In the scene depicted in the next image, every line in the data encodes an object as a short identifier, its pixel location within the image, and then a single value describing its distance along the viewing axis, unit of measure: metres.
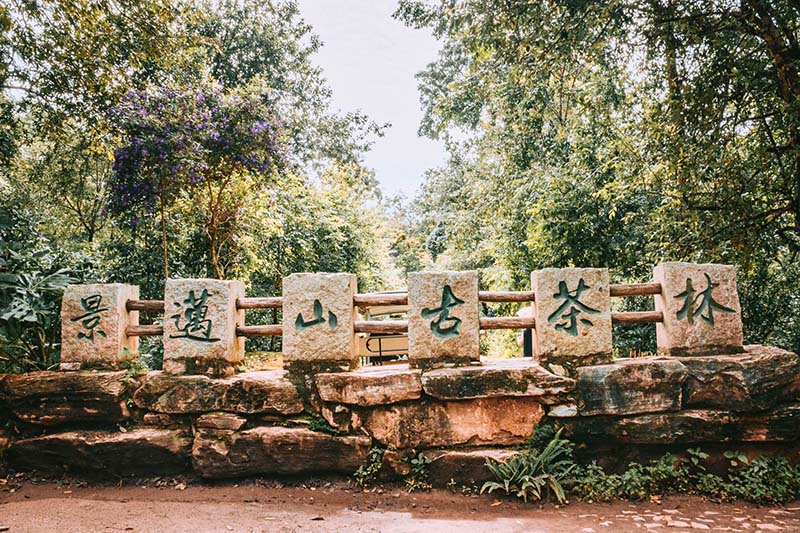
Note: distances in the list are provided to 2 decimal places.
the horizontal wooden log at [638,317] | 4.38
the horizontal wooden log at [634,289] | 4.41
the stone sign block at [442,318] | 4.33
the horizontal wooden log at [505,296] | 4.33
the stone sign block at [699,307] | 4.36
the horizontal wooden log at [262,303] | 4.54
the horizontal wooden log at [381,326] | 4.43
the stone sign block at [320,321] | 4.39
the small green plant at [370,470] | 4.15
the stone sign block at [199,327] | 4.47
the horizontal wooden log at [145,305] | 4.60
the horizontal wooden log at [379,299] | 4.43
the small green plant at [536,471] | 3.88
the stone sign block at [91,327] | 4.57
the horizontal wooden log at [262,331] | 4.57
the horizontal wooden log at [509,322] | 4.36
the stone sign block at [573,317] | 4.30
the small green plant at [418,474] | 4.09
